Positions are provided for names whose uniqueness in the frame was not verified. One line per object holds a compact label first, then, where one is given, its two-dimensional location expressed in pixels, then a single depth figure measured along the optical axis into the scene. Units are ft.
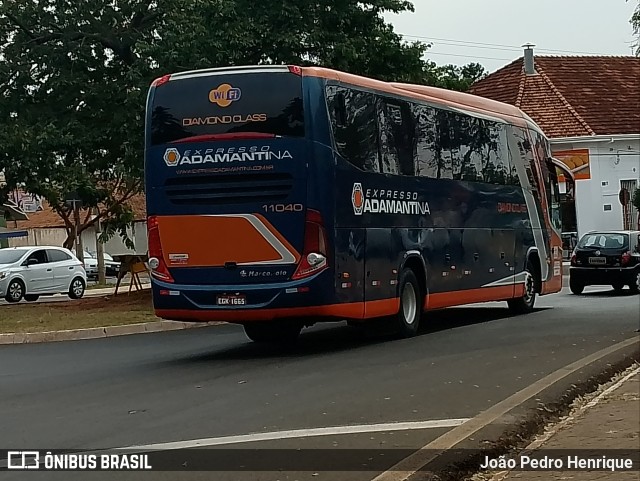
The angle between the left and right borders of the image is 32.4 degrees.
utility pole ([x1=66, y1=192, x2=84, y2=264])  101.96
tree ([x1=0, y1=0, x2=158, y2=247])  80.43
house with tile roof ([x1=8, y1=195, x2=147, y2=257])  215.92
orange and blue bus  44.55
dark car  84.28
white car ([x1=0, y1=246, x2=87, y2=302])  96.78
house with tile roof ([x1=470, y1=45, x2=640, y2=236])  139.64
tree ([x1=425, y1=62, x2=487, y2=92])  84.96
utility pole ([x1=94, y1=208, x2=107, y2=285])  146.91
